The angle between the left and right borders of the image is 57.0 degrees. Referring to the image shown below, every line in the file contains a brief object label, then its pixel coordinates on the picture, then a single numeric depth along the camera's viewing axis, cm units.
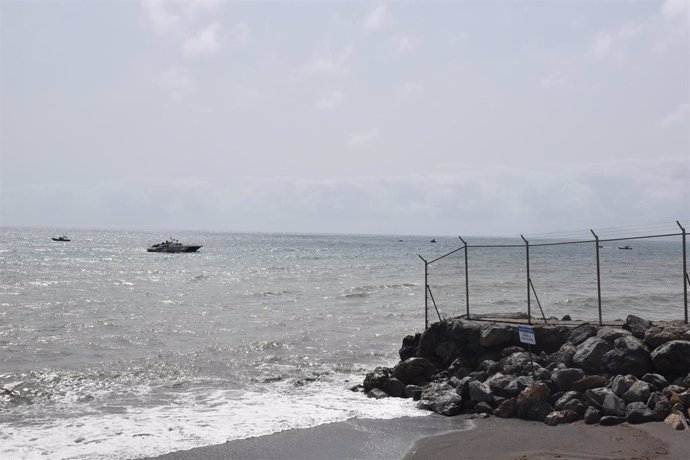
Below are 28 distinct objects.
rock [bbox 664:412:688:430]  1004
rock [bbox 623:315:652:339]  1336
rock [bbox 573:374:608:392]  1189
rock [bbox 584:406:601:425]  1084
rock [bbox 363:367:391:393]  1428
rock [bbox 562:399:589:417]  1119
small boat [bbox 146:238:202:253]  9406
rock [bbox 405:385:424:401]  1365
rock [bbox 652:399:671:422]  1057
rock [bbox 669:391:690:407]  1072
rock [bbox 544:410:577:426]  1106
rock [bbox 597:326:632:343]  1312
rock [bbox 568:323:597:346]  1397
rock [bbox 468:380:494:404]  1230
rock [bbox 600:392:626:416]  1087
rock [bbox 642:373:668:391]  1166
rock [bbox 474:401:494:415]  1200
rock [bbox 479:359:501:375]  1389
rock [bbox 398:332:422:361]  1675
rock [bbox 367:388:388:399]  1379
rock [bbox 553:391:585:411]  1147
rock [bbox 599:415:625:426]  1066
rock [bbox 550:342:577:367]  1318
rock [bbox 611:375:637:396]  1137
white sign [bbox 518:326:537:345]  1273
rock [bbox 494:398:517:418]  1173
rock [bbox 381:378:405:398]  1397
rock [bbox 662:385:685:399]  1113
